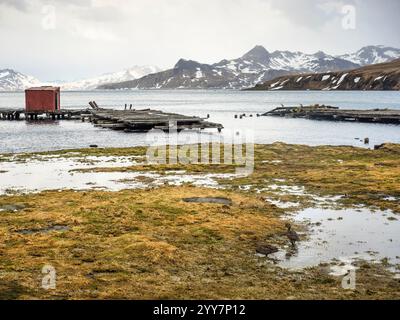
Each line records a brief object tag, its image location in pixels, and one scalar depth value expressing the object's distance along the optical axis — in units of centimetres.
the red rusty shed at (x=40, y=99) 10156
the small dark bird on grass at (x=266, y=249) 1563
